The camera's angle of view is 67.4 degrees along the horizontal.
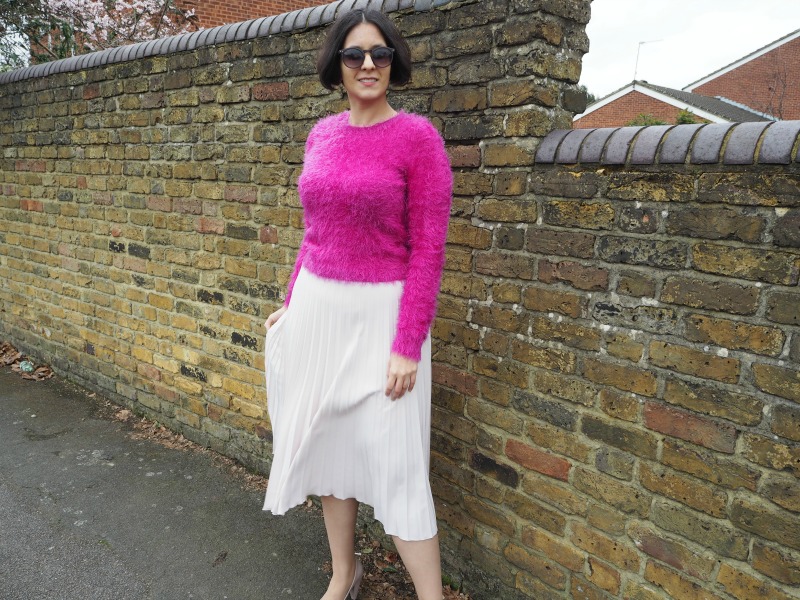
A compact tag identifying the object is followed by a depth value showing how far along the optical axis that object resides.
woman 1.93
